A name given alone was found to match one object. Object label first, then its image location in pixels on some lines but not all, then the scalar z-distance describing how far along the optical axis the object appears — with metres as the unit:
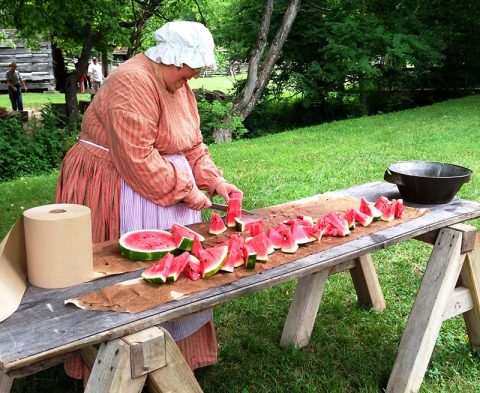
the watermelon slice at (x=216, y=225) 2.77
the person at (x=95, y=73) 26.08
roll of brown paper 2.00
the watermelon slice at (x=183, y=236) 2.43
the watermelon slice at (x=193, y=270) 2.17
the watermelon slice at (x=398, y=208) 2.99
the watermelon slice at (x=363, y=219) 2.85
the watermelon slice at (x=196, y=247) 2.30
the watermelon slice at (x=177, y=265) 2.12
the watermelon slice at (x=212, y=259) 2.17
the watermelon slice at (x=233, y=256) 2.24
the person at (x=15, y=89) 18.75
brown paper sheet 1.96
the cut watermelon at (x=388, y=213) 2.93
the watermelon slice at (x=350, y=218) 2.79
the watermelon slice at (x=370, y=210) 2.91
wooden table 1.75
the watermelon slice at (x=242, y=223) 2.78
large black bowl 3.12
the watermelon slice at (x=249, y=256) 2.27
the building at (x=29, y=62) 25.08
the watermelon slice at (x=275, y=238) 2.50
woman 2.66
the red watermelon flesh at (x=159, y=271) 2.10
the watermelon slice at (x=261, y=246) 2.35
